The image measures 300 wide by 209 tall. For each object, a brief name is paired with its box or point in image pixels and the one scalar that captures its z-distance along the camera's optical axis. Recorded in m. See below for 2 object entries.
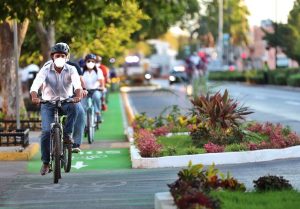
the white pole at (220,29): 95.62
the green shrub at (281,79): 58.39
